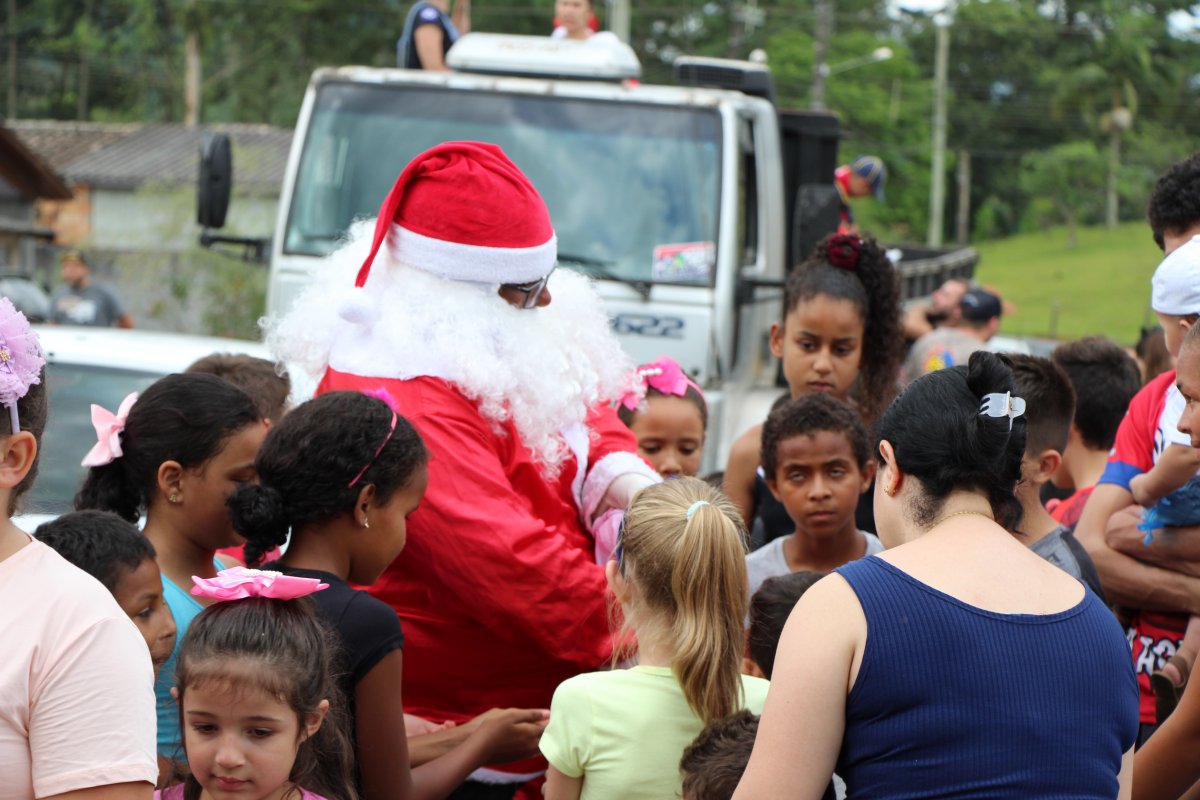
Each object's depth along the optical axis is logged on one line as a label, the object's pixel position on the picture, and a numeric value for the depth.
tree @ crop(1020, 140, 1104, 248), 50.53
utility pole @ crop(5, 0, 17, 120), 46.78
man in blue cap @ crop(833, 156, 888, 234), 11.76
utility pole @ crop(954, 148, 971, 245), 53.69
